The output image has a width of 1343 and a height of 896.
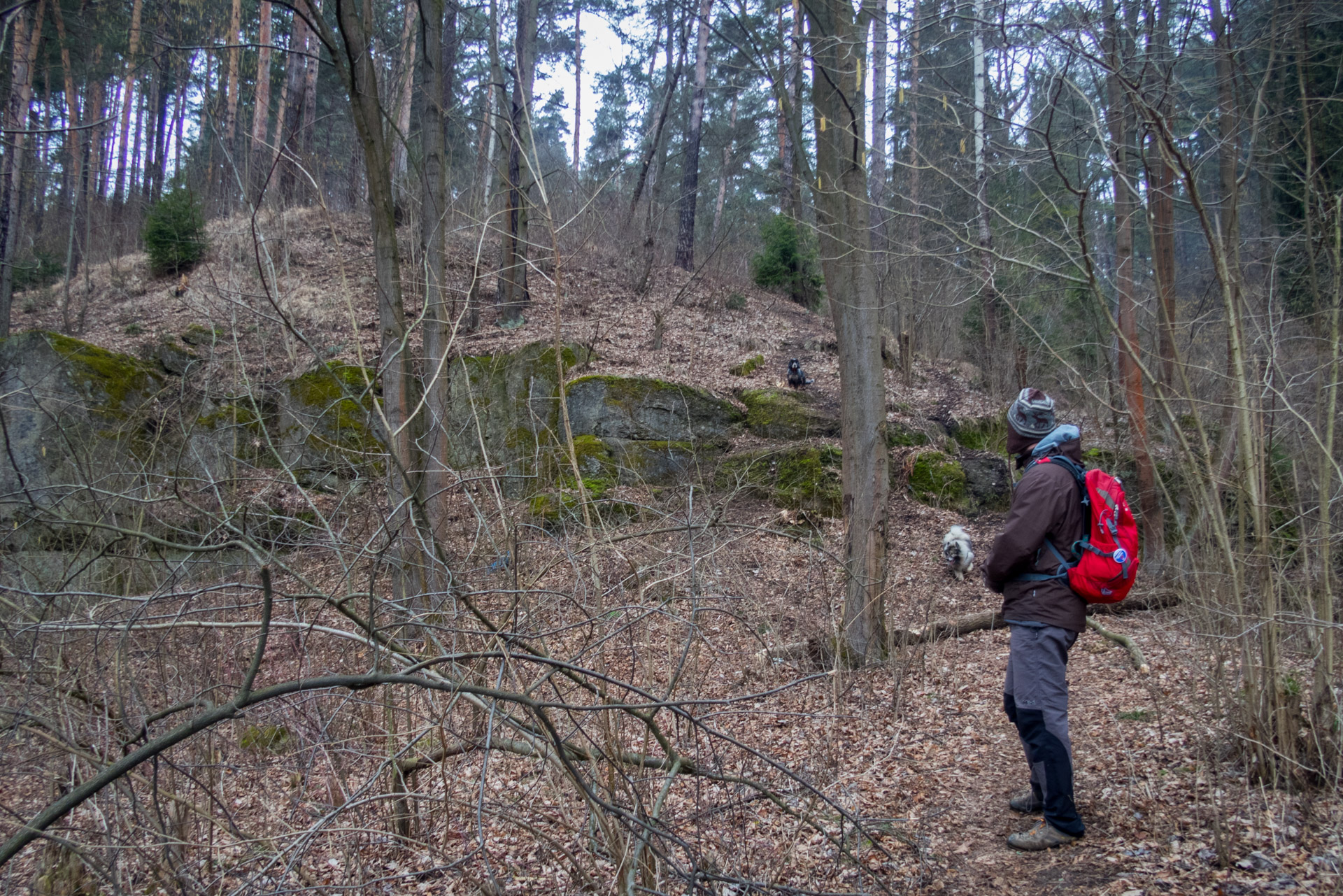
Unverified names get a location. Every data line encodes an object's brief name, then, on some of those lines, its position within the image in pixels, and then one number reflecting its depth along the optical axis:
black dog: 11.62
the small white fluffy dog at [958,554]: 8.29
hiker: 3.03
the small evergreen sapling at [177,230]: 13.54
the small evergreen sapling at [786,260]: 16.48
